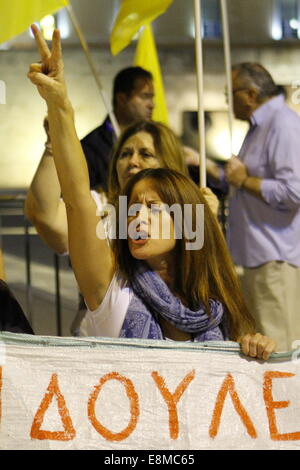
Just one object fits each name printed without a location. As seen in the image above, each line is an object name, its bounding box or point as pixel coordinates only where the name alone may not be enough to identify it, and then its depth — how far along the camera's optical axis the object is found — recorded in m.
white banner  5.14
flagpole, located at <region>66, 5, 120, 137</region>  8.70
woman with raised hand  5.25
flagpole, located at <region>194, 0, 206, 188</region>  6.84
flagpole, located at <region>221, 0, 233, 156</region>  9.30
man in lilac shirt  8.84
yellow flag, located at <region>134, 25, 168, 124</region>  10.78
